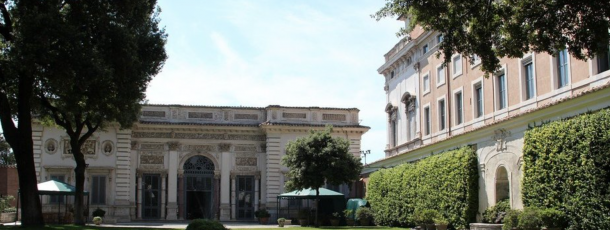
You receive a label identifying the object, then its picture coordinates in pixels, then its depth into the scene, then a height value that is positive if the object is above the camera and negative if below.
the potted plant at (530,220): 20.70 -0.94
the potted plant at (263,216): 44.79 -1.76
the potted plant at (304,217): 41.19 -1.70
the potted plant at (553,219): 20.86 -0.92
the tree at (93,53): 20.42 +4.17
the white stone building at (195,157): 45.69 +2.05
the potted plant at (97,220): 37.75 -1.71
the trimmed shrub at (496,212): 25.39 -0.87
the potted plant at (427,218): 28.69 -1.21
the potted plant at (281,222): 38.88 -1.86
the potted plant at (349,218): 39.01 -1.69
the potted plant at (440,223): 28.02 -1.39
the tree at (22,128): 22.09 +1.91
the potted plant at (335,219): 39.64 -1.74
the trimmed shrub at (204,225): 18.64 -0.98
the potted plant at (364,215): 38.38 -1.46
